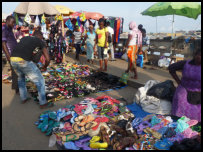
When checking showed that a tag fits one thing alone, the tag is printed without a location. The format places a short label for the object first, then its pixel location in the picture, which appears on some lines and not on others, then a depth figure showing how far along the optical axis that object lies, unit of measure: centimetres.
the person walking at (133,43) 563
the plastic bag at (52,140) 283
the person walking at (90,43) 838
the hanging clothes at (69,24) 984
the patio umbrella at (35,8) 866
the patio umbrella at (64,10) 1219
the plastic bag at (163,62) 779
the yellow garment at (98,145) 266
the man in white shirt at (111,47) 890
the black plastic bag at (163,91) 386
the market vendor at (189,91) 313
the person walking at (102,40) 653
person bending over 364
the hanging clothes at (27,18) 823
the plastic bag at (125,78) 571
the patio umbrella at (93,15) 1154
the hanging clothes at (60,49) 831
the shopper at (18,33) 943
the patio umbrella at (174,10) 755
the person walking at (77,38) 911
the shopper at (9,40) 474
